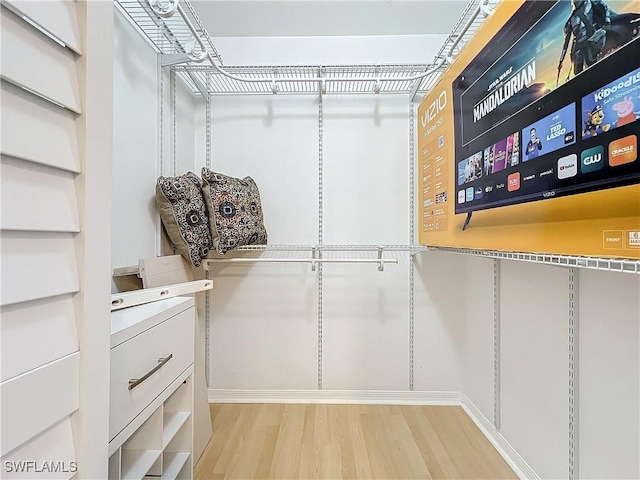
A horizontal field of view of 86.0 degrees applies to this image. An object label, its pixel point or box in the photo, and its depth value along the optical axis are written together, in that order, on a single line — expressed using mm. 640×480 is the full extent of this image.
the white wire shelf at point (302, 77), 2084
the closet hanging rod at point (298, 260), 2084
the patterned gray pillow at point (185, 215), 1827
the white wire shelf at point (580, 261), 685
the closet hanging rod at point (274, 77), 1396
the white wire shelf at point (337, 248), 2170
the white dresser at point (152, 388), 906
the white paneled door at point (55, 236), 496
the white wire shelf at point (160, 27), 1601
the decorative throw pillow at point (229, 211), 1924
